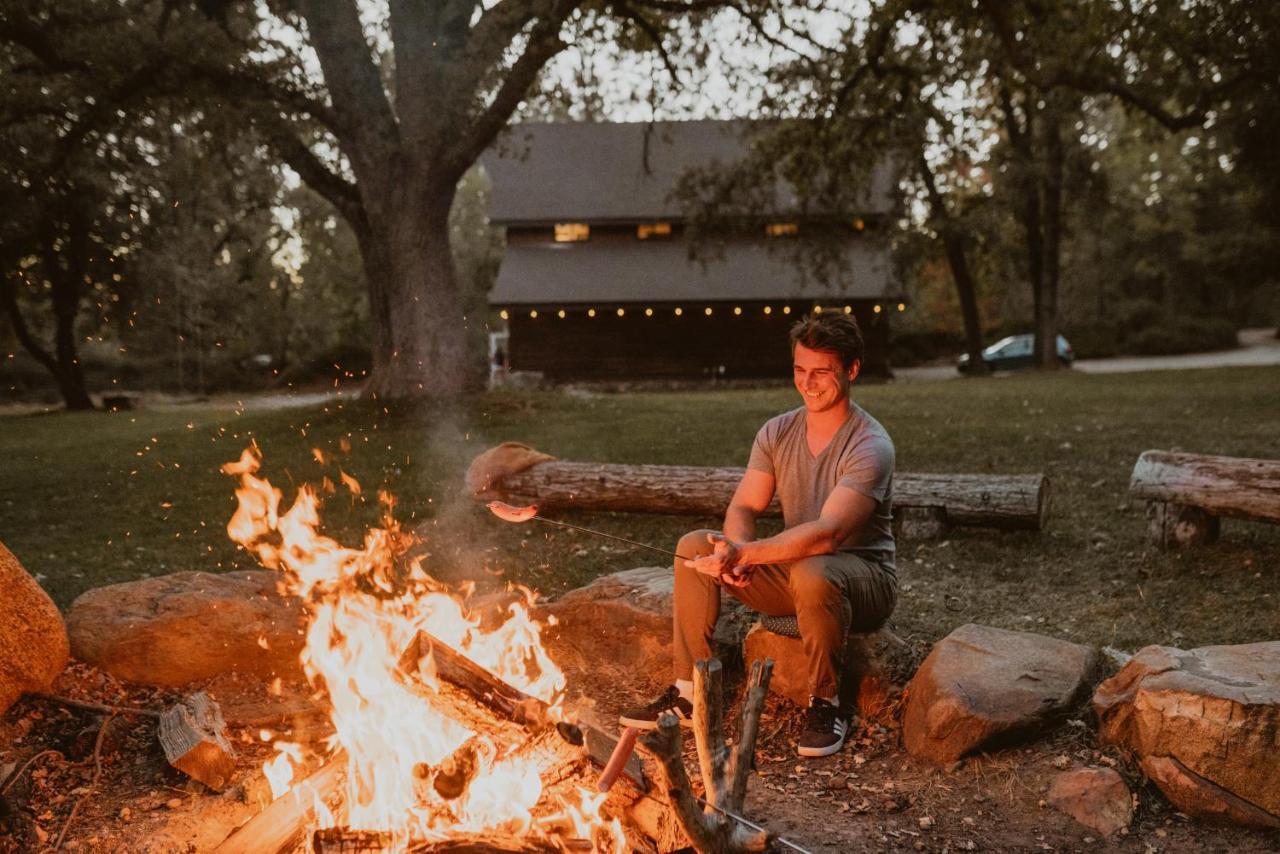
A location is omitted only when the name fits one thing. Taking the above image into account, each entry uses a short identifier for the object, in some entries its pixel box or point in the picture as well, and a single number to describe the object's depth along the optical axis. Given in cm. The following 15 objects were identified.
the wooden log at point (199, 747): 370
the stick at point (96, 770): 341
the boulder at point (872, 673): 416
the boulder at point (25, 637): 407
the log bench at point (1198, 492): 602
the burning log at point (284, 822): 306
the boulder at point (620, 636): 470
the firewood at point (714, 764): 259
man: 385
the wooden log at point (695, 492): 711
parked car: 3369
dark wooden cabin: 2786
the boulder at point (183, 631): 454
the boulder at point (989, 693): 372
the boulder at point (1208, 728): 321
